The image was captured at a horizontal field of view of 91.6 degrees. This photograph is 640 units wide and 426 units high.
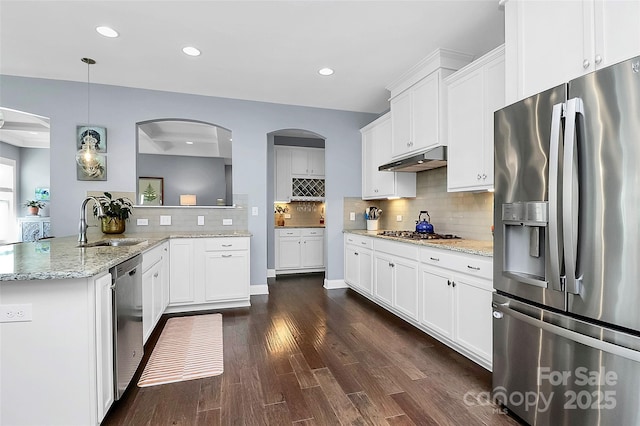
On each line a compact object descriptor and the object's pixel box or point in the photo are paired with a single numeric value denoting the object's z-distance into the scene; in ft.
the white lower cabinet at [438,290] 7.24
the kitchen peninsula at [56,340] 4.54
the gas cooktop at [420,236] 10.22
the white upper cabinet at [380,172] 13.23
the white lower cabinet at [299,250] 18.86
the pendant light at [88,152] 11.00
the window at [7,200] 21.11
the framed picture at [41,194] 22.86
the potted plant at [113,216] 11.55
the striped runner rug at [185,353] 7.16
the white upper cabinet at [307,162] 20.12
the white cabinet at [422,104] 9.78
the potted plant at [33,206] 22.24
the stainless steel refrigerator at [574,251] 4.03
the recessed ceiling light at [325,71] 10.99
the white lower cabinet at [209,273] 11.35
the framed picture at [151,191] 26.37
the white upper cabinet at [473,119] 7.93
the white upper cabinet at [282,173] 19.77
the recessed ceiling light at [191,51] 9.59
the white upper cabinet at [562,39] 4.64
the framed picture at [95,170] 12.20
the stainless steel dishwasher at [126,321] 5.67
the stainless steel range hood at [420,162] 9.77
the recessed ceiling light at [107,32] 8.61
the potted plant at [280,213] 20.44
